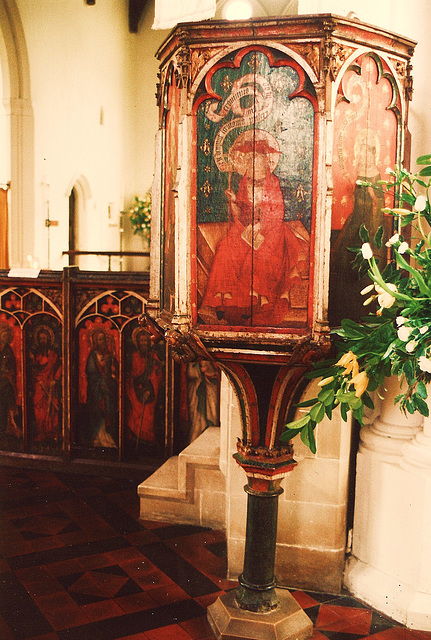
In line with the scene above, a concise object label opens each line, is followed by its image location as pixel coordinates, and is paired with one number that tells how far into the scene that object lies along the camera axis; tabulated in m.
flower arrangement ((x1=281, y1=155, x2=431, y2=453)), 2.01
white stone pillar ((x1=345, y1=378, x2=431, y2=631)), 2.81
